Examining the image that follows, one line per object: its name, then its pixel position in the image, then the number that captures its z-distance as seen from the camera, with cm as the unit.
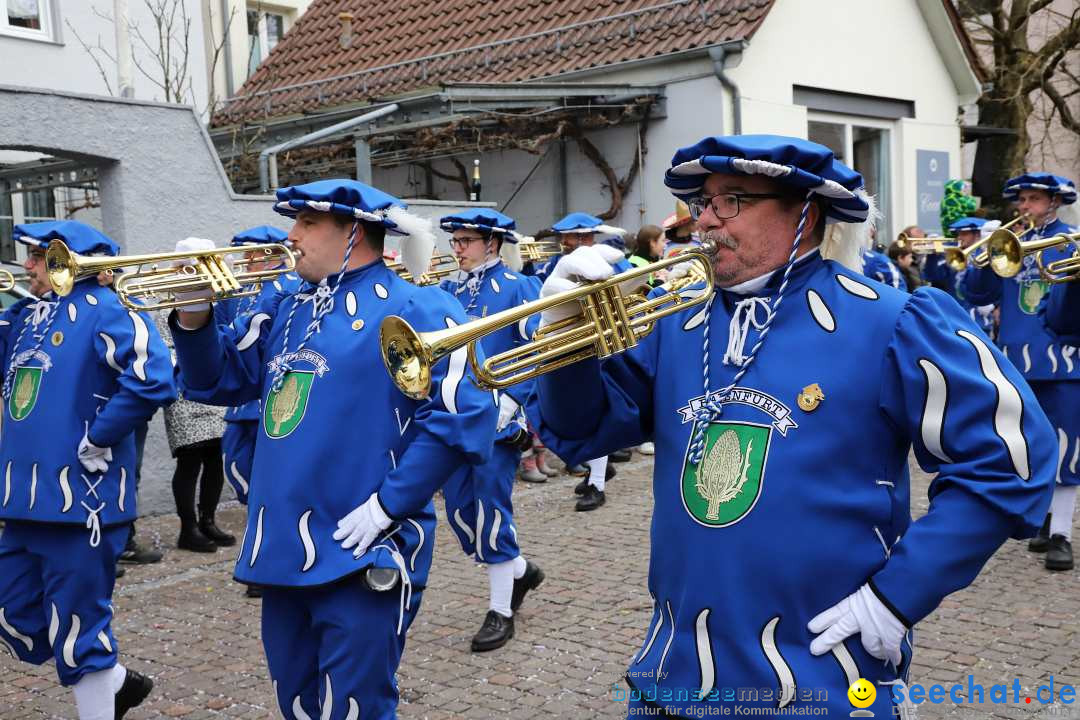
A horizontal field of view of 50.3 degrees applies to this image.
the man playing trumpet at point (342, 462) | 337
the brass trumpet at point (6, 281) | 623
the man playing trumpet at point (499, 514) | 573
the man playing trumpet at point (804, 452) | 237
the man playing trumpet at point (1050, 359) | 684
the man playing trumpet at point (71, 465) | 445
